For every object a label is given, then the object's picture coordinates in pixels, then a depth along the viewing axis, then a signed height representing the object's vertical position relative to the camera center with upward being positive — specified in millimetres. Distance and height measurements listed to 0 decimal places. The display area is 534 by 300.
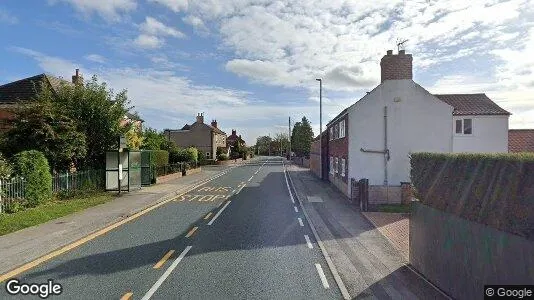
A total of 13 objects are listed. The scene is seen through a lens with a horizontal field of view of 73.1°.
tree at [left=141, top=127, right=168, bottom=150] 35150 +1253
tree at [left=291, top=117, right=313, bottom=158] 85519 +3594
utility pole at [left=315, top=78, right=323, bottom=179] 36719 +3026
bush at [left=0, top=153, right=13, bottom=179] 14774 -658
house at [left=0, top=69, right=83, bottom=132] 27341 +5134
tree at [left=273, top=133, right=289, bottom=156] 132150 +3626
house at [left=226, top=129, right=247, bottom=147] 126594 +5616
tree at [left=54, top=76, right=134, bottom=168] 21844 +2362
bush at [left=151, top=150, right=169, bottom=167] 30930 -500
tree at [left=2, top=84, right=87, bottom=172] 18500 +1009
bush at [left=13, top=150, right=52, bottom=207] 16062 -958
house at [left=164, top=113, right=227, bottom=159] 77875 +3355
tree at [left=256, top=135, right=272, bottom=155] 152000 +3389
